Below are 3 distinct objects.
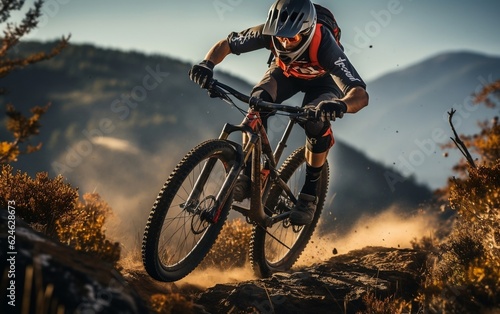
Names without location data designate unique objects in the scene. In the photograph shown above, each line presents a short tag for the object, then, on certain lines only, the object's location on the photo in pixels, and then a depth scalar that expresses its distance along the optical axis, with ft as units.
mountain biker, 20.52
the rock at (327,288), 19.88
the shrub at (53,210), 18.61
